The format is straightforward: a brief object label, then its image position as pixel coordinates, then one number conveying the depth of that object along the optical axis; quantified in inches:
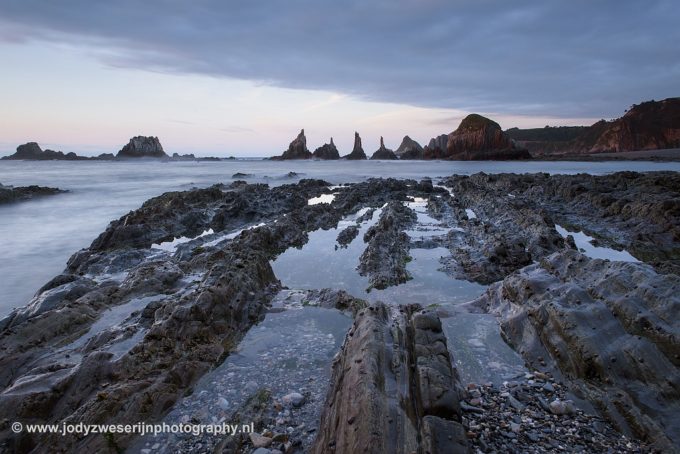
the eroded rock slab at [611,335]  185.3
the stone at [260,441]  179.2
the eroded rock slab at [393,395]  154.3
